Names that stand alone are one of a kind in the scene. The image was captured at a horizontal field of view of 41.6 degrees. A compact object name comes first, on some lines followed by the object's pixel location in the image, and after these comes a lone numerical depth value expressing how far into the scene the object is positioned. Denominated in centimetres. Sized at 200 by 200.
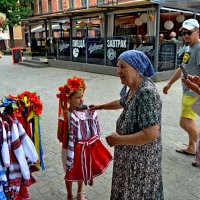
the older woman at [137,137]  178
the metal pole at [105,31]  1199
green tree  2815
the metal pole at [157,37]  1004
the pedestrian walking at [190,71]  349
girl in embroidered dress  253
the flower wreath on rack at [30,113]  229
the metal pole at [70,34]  1421
